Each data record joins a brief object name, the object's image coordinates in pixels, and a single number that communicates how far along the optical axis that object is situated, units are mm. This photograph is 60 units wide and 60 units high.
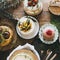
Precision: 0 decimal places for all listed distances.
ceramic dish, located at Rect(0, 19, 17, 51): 1084
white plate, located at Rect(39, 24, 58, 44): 1070
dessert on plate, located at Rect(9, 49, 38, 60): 1027
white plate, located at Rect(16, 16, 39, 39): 1084
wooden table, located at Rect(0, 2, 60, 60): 1069
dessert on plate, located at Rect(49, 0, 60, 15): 1113
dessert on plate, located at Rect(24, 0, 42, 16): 1101
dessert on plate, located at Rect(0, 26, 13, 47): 1072
